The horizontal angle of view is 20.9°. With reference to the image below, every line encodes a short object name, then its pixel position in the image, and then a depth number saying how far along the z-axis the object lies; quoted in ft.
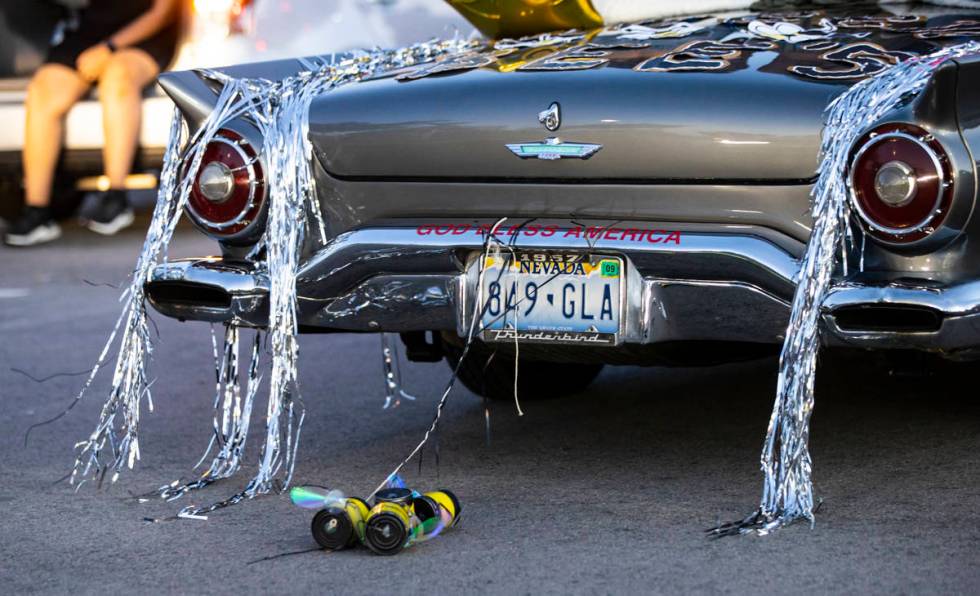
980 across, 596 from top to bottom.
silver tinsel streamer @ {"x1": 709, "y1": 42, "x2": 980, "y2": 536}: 17.66
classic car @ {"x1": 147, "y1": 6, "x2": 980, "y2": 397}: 17.46
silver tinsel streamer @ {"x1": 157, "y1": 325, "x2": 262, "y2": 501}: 21.25
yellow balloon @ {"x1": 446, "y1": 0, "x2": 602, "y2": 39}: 24.65
